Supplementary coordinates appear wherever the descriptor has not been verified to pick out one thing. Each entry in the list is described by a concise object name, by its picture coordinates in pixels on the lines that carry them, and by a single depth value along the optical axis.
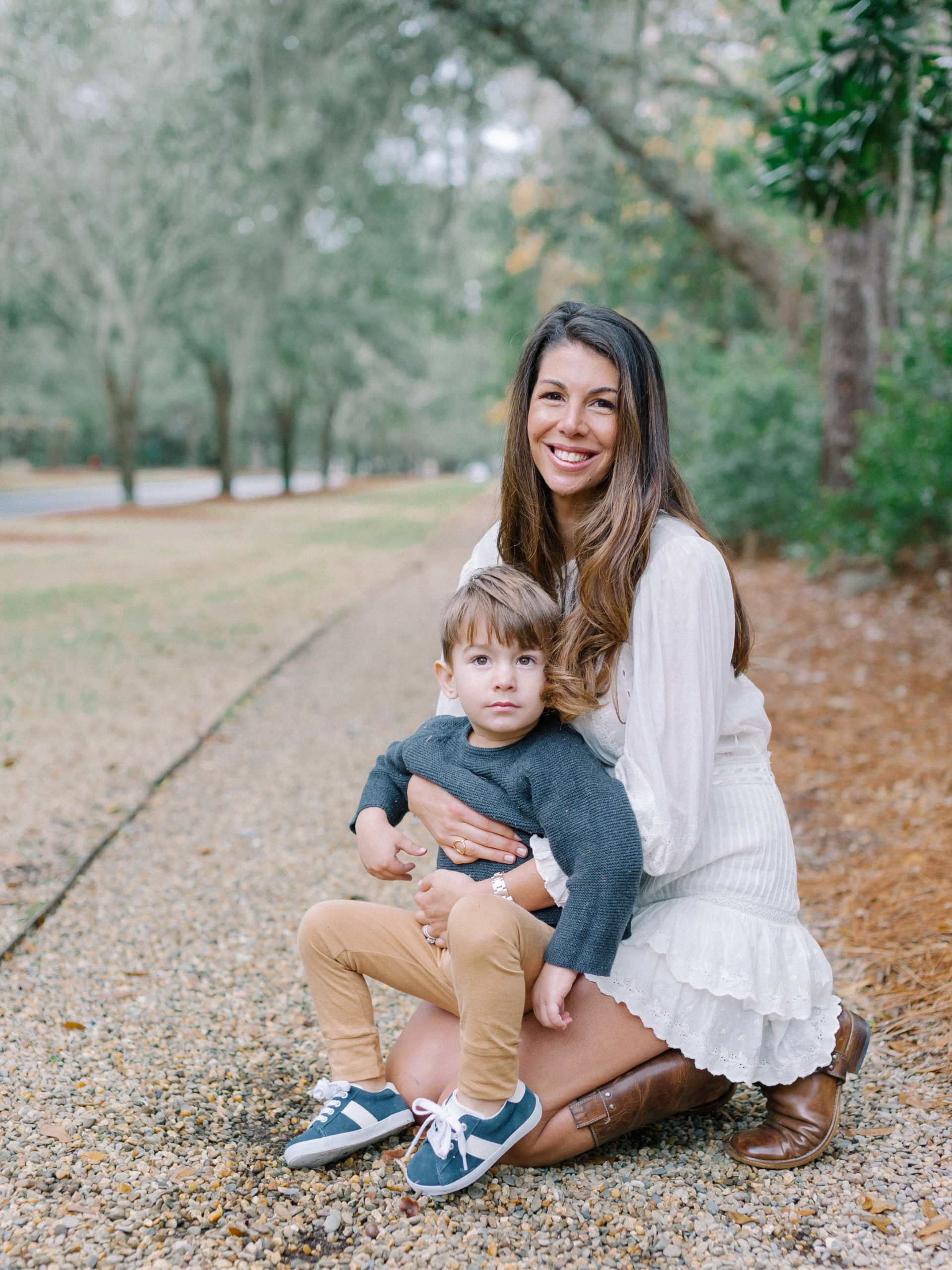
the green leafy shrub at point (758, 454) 9.33
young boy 1.75
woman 1.80
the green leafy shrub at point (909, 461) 6.32
